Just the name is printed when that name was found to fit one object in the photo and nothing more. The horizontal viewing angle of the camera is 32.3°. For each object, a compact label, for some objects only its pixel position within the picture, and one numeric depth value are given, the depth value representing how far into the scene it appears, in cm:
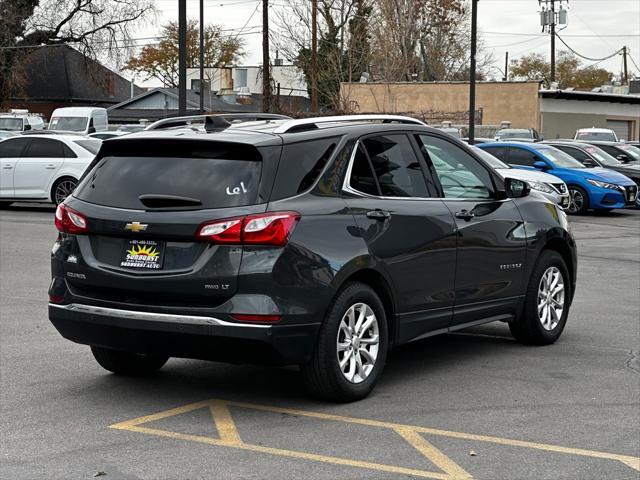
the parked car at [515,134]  4216
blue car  2567
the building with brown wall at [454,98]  5991
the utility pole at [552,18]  7950
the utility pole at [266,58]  3728
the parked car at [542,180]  2331
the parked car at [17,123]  4678
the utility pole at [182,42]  2172
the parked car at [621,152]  3206
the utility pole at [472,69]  3356
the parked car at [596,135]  4131
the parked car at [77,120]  4459
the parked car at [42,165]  2277
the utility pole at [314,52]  4631
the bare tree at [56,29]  5794
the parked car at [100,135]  3209
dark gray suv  635
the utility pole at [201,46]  3852
